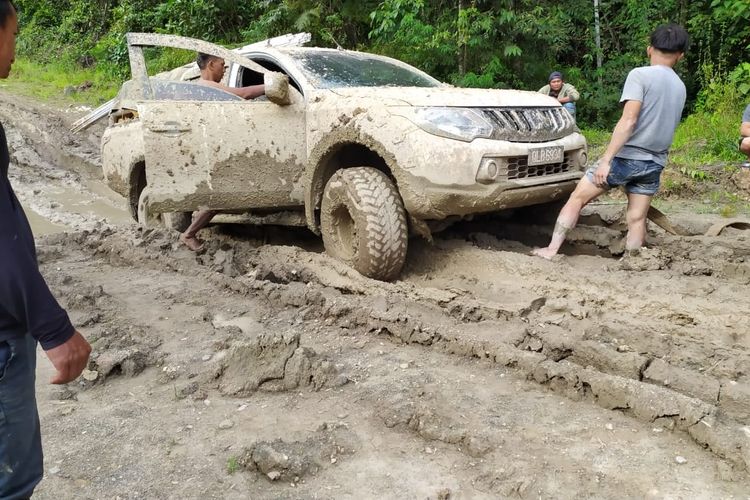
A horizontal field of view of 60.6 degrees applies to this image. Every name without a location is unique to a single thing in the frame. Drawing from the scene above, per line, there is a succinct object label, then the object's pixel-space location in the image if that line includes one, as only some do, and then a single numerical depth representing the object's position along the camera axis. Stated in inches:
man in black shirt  68.5
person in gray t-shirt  186.9
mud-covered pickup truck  173.6
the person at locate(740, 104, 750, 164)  183.9
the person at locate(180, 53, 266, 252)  216.4
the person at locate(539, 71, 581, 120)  398.1
